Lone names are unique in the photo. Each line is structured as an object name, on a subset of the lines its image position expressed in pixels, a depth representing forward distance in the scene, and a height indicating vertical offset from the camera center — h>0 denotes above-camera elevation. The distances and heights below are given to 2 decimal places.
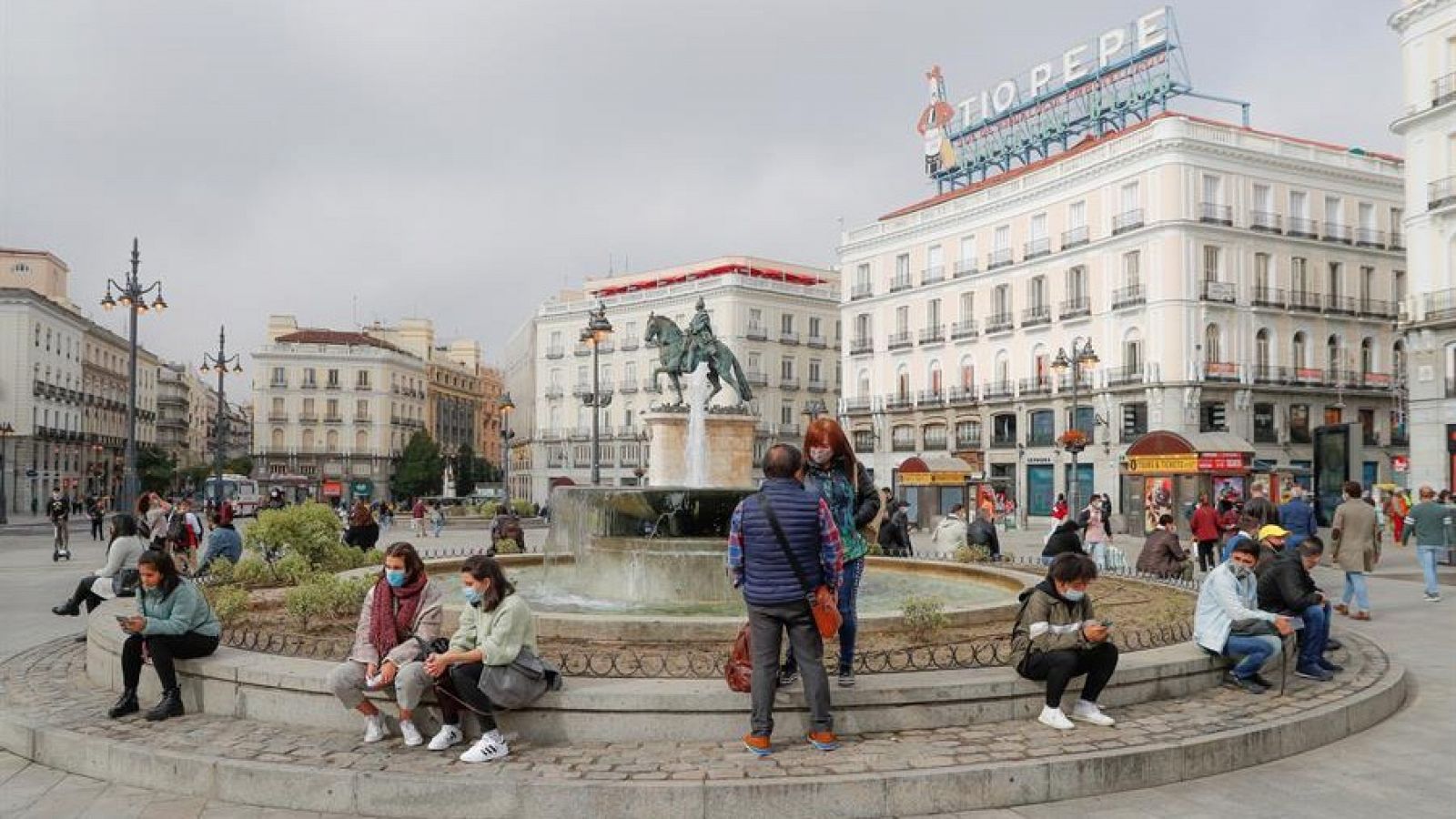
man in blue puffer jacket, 5.69 -0.71
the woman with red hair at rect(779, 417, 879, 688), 6.52 -0.24
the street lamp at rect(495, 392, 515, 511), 39.03 +0.65
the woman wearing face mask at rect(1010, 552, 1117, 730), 6.29 -1.14
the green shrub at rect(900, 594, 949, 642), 8.30 -1.31
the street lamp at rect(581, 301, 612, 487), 26.69 +3.16
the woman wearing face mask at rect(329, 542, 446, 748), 5.95 -1.15
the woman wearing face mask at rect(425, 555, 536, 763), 5.82 -1.12
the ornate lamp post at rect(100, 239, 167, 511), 25.66 +3.55
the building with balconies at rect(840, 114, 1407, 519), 42.91 +6.91
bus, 55.81 -2.48
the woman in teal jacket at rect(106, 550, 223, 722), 6.70 -1.19
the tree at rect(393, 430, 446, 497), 78.50 -1.50
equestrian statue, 22.19 +2.13
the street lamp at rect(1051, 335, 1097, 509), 29.65 +2.81
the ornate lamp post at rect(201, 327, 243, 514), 33.56 +2.69
